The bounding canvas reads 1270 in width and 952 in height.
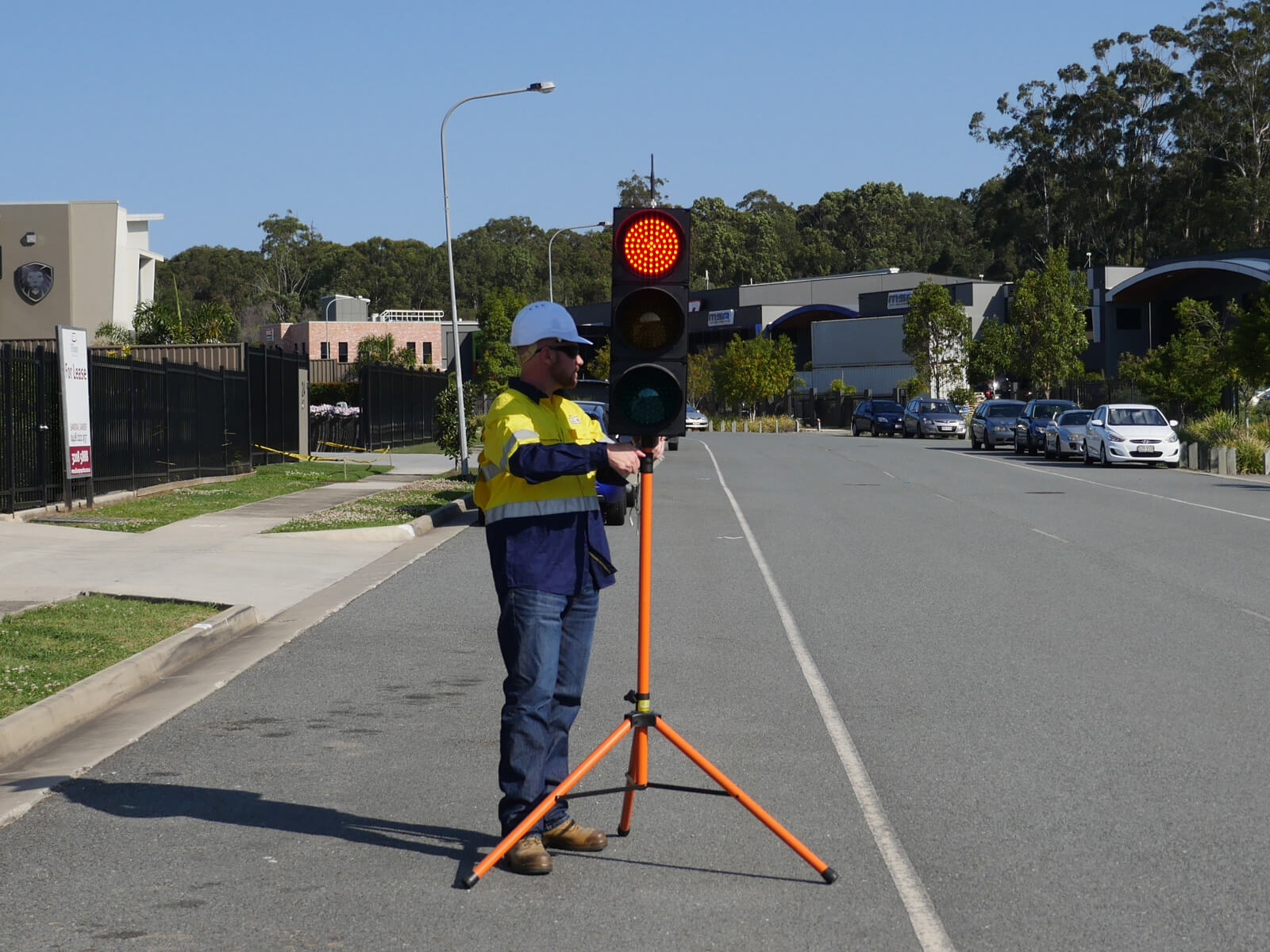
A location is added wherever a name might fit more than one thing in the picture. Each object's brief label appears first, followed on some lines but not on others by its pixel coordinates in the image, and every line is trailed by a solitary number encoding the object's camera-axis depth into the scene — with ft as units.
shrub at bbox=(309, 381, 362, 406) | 147.13
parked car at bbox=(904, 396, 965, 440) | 186.80
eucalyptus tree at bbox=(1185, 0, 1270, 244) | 263.08
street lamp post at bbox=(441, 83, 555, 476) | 93.40
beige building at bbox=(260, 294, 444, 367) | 357.41
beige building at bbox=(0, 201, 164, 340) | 165.17
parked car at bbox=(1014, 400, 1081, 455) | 138.22
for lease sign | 64.28
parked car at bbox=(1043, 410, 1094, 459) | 126.00
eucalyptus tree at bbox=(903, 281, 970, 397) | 234.58
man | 17.69
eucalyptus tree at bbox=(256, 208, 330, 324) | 433.48
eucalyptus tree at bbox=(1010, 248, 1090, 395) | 209.97
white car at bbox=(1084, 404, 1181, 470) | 113.91
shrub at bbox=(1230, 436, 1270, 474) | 109.70
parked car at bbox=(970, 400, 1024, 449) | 151.23
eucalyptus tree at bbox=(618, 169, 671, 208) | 394.93
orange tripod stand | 17.30
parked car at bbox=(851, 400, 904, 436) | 200.95
